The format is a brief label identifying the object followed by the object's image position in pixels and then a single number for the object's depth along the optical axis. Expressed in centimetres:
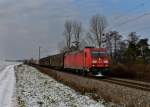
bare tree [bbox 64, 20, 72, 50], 12469
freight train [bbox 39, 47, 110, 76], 3925
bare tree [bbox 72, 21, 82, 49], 12141
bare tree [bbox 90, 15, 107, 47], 10119
